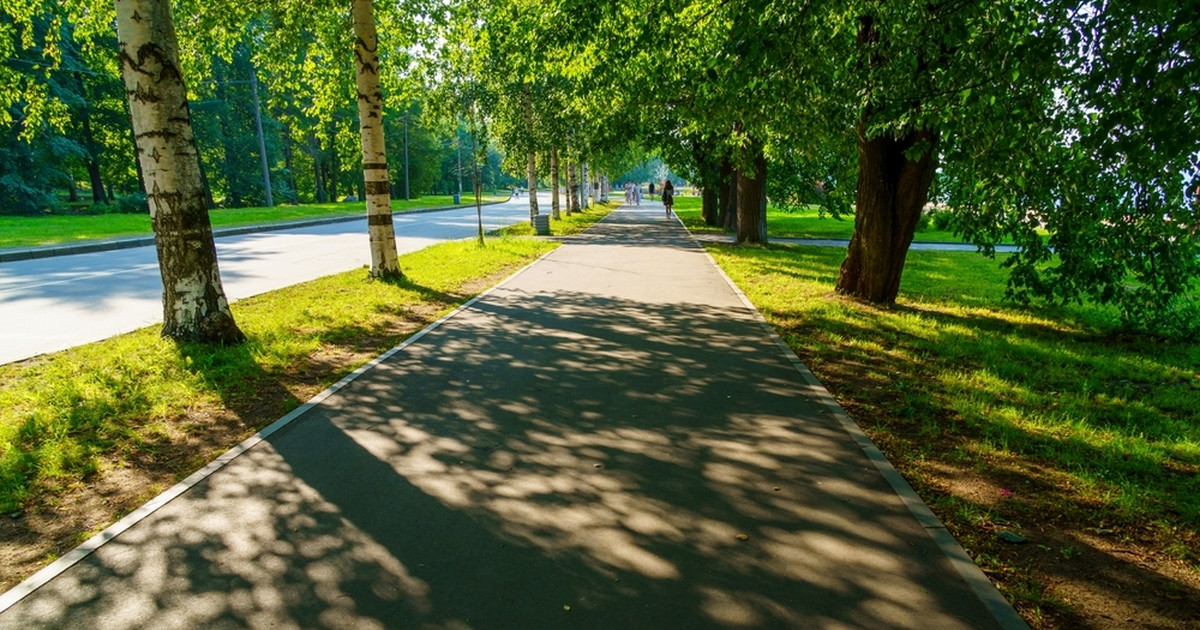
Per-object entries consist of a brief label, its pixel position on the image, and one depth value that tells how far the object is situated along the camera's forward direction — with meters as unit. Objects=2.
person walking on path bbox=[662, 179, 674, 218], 35.31
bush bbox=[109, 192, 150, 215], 33.06
